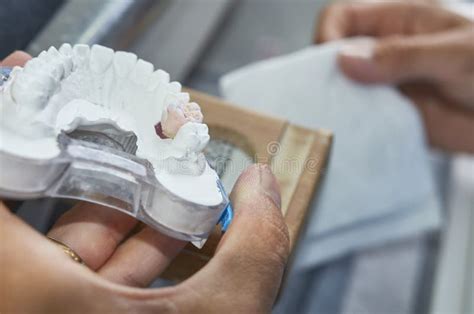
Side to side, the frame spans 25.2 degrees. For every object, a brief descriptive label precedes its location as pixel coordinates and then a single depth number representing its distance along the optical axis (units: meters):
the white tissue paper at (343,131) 0.54
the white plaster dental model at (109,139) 0.32
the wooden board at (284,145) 0.40
